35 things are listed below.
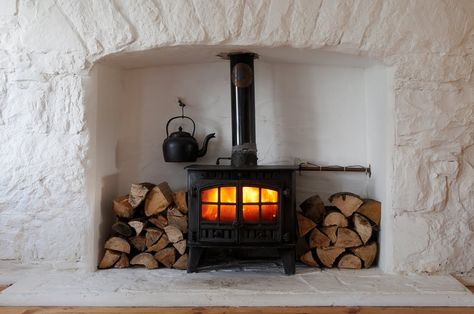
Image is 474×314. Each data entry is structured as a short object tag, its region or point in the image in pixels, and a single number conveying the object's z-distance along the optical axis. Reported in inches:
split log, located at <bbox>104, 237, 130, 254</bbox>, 90.0
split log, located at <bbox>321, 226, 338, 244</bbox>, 90.0
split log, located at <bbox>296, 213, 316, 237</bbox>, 90.7
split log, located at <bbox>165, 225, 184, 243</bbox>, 89.9
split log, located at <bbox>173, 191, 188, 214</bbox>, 91.7
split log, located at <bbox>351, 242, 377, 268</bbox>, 88.9
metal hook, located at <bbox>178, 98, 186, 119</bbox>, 100.0
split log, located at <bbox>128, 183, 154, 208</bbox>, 91.3
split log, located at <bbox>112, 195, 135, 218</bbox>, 90.7
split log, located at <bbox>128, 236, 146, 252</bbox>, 92.3
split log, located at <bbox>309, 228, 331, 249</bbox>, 90.5
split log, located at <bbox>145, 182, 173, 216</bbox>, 91.1
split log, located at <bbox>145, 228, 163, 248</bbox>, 91.2
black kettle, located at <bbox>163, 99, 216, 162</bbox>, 94.1
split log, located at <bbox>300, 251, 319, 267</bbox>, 90.7
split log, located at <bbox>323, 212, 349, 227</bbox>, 89.9
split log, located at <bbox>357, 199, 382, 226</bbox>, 89.6
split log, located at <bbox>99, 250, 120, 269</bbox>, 89.8
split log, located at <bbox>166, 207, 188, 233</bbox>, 91.3
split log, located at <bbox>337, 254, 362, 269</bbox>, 89.2
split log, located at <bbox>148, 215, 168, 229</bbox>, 92.4
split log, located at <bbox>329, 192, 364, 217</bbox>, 89.7
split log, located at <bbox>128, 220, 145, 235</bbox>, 91.0
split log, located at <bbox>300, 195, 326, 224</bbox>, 93.0
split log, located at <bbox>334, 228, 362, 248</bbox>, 89.1
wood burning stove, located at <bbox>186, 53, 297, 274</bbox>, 84.0
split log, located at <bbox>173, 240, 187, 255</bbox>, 89.9
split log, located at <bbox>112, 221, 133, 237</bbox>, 90.8
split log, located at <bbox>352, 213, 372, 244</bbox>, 88.1
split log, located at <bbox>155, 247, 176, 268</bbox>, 90.4
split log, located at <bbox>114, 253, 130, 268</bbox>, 90.5
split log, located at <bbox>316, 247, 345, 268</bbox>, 89.5
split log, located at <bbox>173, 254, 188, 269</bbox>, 89.9
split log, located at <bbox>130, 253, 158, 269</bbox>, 90.1
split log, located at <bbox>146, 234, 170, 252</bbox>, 91.0
